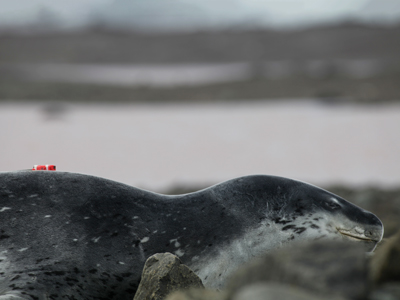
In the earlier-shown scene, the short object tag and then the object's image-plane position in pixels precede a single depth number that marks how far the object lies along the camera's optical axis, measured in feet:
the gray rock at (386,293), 23.13
